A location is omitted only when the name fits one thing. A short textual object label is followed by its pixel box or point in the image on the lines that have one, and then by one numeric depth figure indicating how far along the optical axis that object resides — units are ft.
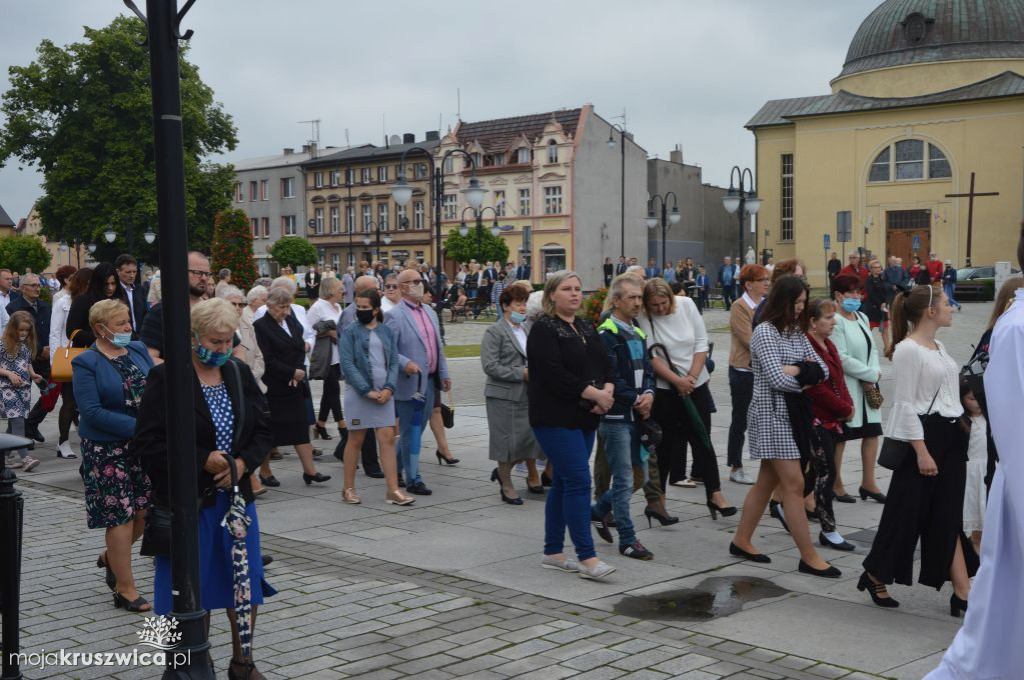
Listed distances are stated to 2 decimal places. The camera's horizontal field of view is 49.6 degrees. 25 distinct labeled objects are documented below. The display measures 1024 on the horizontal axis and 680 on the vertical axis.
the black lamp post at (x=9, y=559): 15.39
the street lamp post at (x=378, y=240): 244.01
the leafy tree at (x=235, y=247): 105.40
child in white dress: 21.15
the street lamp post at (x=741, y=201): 98.86
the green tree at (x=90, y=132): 167.02
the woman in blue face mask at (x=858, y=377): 30.53
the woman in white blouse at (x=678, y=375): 28.78
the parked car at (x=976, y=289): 146.72
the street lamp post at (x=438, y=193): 92.32
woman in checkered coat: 22.99
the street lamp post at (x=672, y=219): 131.25
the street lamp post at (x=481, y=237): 177.34
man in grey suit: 32.76
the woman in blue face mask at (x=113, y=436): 20.94
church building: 198.49
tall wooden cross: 190.05
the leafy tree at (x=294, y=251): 248.93
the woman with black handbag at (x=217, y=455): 16.39
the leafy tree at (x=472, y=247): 189.57
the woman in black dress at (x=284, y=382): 33.83
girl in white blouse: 20.44
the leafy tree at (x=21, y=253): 269.03
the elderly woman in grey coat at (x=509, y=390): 31.12
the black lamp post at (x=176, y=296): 14.78
